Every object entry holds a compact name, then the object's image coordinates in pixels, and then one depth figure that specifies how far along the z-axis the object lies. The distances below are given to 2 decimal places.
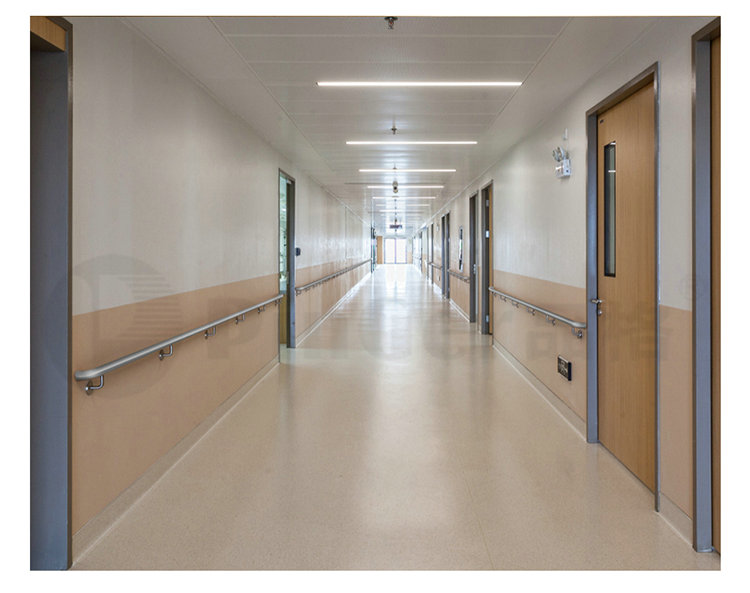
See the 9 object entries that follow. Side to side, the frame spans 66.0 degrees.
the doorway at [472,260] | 10.69
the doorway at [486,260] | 9.09
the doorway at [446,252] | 15.18
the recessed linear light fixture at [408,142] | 6.62
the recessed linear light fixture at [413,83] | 4.32
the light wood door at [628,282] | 3.37
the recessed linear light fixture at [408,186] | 11.11
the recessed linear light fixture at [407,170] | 8.95
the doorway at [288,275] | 8.32
